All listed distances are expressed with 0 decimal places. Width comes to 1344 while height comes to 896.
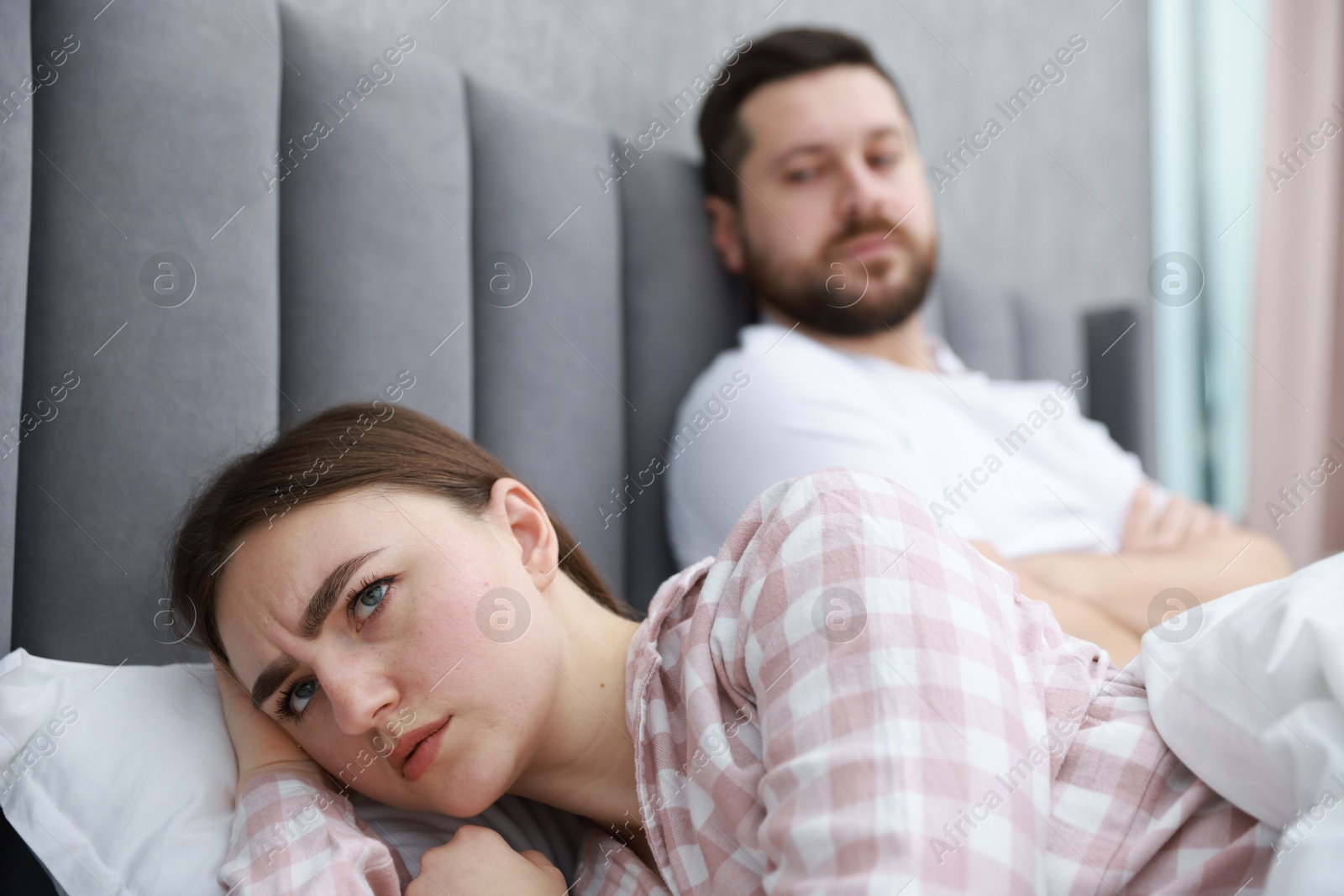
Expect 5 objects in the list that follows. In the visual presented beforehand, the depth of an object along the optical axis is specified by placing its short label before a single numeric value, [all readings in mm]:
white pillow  706
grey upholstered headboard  882
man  1306
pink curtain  2715
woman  589
